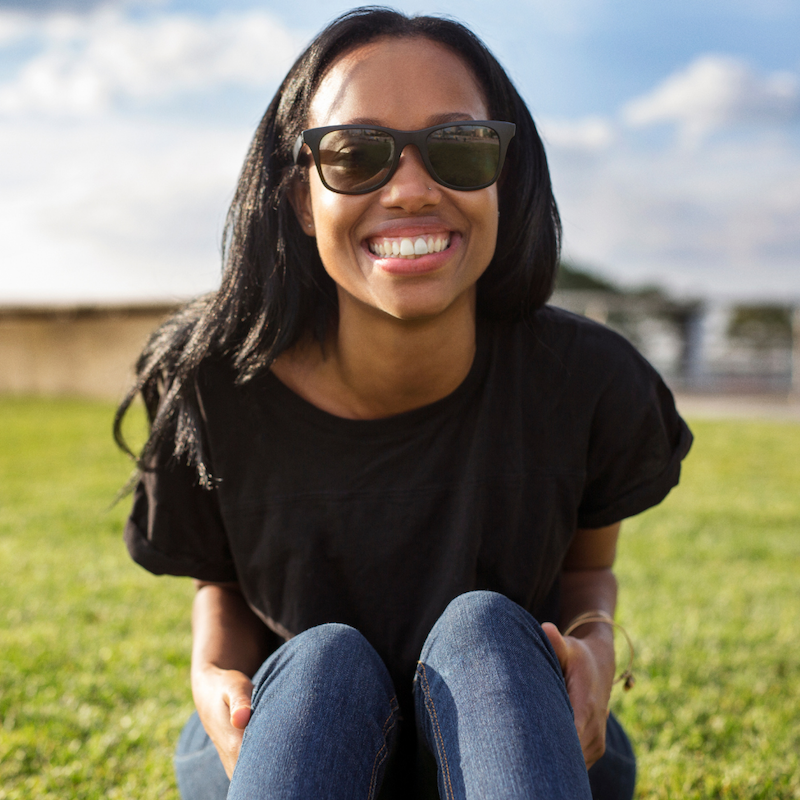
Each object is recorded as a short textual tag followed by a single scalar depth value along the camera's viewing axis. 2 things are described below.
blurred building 15.48
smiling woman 1.57
